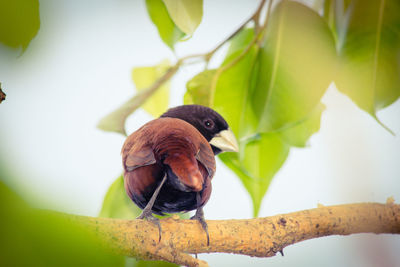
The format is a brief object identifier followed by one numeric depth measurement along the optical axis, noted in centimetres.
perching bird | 167
